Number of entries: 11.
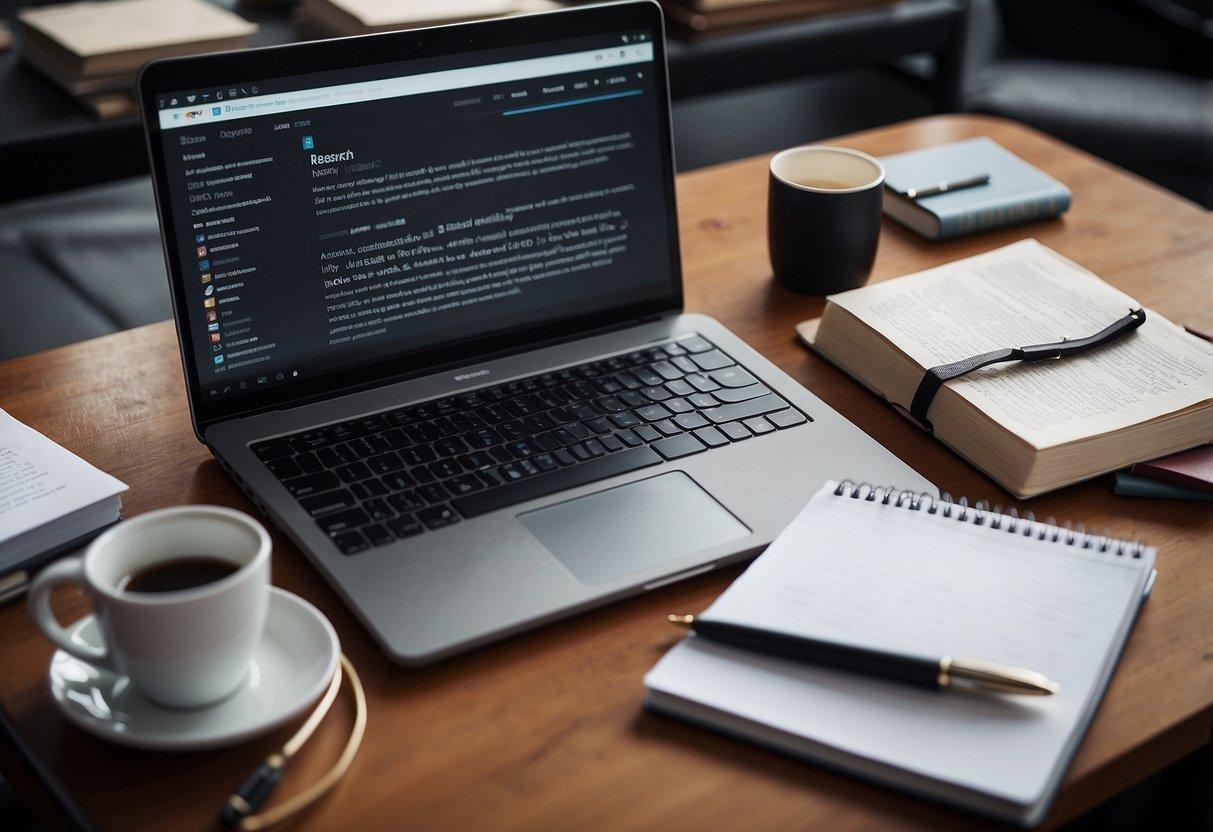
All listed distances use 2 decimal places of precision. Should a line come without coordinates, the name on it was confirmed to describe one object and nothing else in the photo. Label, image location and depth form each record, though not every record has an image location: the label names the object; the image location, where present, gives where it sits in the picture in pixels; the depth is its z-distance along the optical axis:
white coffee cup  0.60
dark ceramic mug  1.10
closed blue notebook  1.24
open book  0.86
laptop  0.78
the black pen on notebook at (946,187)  1.26
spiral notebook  0.62
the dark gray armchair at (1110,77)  2.23
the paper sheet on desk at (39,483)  0.76
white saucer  0.62
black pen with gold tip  0.64
